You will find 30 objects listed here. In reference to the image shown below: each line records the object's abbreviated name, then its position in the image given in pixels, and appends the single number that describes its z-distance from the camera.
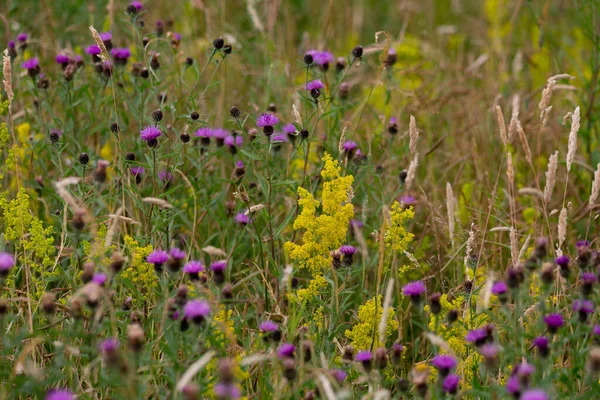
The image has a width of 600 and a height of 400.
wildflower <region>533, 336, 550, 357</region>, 4.26
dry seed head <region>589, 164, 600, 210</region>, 5.41
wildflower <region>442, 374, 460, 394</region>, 4.23
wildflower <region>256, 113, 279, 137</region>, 5.79
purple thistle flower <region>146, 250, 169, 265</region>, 4.96
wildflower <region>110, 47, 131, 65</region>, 7.41
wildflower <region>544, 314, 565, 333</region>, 4.36
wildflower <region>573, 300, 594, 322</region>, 4.40
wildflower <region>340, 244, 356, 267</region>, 5.32
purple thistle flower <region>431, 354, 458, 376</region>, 4.30
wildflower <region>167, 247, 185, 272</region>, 4.66
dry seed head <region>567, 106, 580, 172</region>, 5.62
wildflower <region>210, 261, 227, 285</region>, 4.72
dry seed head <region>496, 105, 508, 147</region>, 5.69
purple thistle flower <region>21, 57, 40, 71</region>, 6.89
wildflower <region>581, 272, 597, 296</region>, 4.41
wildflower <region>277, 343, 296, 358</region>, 4.36
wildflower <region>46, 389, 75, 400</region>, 3.52
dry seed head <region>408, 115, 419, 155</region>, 5.85
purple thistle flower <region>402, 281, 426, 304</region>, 4.90
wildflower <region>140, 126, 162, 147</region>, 5.63
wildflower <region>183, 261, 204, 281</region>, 4.70
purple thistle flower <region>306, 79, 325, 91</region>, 6.37
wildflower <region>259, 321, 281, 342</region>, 4.53
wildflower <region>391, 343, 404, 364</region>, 4.75
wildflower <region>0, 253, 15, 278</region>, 4.37
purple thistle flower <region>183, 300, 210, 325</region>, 4.09
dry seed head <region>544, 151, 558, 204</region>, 5.42
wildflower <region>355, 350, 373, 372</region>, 4.54
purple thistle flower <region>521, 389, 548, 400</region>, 3.42
